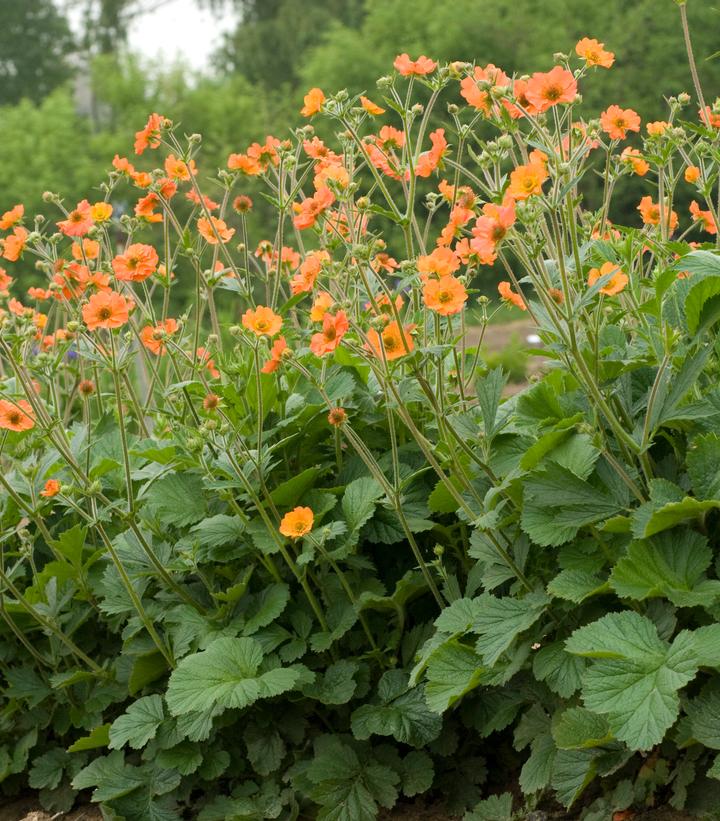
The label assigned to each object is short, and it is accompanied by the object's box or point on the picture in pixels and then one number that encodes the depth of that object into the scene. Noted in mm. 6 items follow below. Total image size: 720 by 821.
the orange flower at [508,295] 2469
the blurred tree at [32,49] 32875
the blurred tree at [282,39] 26203
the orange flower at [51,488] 2346
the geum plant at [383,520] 1938
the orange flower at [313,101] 2250
